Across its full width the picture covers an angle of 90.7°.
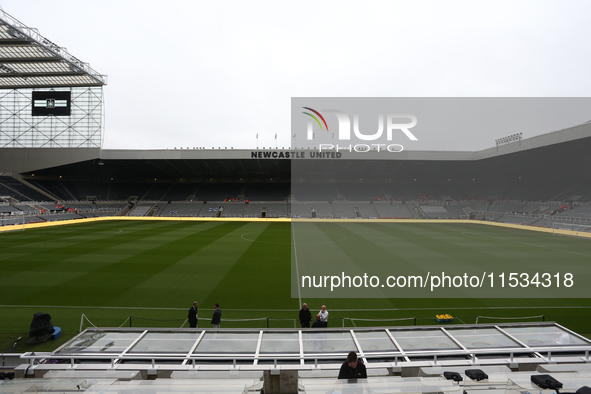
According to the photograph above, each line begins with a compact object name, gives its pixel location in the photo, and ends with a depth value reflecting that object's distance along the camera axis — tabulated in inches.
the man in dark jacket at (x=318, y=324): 343.0
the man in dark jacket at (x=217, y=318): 359.9
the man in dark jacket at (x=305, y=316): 362.3
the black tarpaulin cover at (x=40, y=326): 341.9
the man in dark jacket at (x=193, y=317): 363.6
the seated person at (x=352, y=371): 185.8
